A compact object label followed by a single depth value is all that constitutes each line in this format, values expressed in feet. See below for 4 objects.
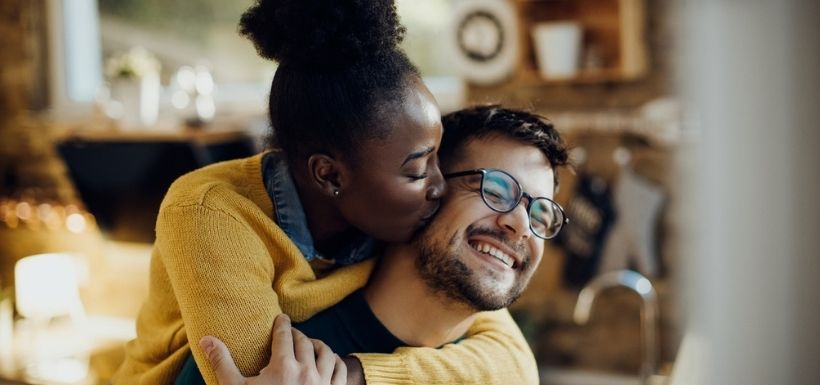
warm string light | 14.17
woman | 3.40
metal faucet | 8.91
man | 3.95
